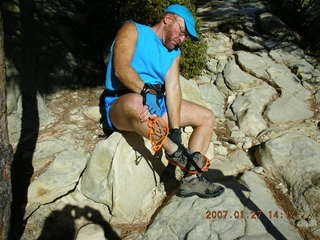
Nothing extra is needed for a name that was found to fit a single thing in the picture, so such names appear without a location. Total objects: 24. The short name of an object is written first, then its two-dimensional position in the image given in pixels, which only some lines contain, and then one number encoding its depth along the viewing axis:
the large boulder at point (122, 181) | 3.47
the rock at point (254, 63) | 5.68
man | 3.23
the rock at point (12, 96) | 3.97
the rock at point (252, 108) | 4.73
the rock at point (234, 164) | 4.05
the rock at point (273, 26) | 6.84
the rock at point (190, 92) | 4.73
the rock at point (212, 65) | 5.88
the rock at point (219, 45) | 6.22
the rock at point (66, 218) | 3.30
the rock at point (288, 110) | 4.78
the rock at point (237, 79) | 5.52
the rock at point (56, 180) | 3.41
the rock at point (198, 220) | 3.06
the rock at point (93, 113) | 4.56
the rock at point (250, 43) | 6.34
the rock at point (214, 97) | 5.19
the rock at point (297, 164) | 3.39
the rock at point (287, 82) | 5.27
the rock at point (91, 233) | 3.23
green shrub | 4.84
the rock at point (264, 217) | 3.00
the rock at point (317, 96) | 5.14
